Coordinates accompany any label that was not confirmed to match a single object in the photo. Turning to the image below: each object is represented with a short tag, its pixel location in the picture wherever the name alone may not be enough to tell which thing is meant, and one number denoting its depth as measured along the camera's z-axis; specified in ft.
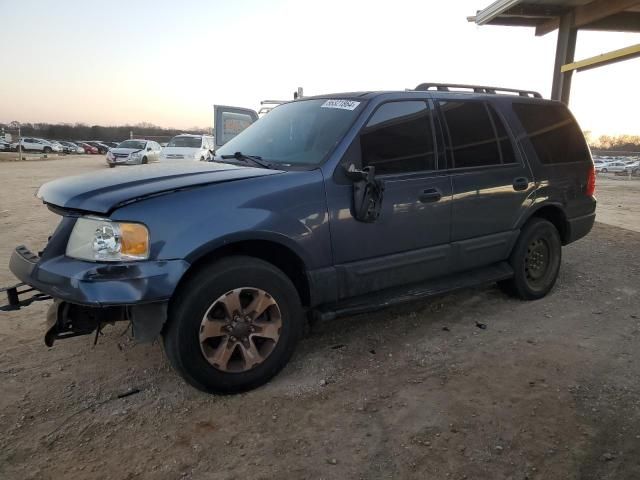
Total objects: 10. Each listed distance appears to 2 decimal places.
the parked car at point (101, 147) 205.69
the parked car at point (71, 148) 188.76
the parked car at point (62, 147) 184.03
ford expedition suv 9.12
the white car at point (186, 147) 62.49
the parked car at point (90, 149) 203.10
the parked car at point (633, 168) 138.31
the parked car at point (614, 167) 153.77
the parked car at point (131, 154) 83.71
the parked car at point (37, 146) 174.40
